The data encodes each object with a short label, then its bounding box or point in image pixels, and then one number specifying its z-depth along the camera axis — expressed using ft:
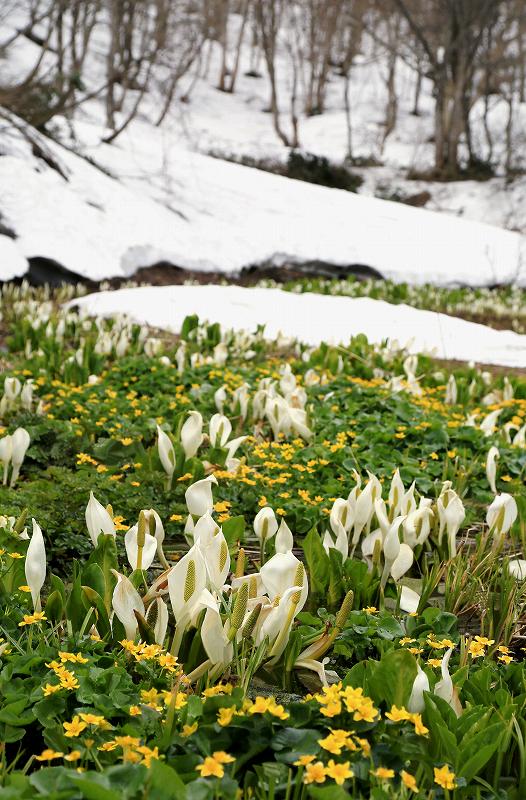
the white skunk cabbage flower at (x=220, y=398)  14.19
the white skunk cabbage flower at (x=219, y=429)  12.17
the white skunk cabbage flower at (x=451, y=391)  17.24
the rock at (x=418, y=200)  86.07
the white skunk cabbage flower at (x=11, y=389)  14.26
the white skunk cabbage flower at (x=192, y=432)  11.43
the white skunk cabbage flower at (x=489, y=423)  14.19
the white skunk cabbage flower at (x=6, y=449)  10.88
